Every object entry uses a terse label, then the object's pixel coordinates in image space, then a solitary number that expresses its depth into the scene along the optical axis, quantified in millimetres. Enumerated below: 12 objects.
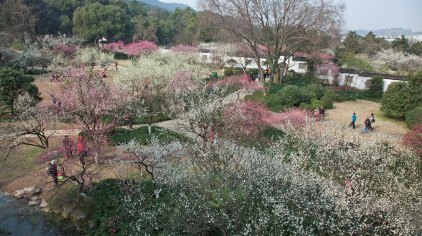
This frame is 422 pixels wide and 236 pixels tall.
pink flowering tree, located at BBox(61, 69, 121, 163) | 16406
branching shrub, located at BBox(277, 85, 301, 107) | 27266
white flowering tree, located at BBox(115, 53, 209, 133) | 22611
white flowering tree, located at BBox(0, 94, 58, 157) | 17031
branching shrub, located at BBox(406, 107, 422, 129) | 22394
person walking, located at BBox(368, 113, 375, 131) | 22625
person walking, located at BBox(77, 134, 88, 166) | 14820
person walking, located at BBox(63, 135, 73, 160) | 16453
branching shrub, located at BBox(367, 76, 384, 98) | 33969
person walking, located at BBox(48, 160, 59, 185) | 14477
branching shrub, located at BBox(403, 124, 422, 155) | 15895
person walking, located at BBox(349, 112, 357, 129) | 22906
